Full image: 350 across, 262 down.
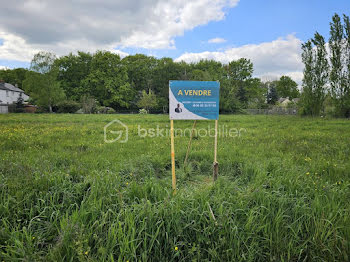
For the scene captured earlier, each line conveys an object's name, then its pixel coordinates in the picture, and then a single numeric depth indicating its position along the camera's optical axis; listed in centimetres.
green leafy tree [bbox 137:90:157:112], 4588
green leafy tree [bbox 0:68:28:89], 6775
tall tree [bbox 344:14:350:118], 2373
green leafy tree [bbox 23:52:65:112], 3962
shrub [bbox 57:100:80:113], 3900
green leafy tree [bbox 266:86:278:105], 7200
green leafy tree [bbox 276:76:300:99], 7231
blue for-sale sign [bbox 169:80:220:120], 389
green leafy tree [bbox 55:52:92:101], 4922
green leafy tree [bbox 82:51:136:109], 4816
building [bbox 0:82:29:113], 5200
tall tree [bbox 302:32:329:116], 2514
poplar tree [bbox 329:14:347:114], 2417
